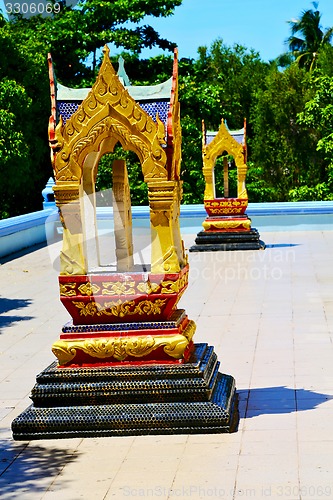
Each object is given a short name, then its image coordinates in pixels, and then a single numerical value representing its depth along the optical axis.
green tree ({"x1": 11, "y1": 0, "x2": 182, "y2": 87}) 25.91
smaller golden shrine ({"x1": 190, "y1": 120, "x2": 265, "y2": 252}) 18.31
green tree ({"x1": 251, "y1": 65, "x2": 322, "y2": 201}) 29.89
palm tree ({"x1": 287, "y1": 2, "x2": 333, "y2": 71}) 37.59
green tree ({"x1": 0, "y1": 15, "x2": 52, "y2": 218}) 23.81
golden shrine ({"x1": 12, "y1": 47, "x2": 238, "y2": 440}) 6.79
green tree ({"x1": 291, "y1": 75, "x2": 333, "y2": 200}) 26.80
